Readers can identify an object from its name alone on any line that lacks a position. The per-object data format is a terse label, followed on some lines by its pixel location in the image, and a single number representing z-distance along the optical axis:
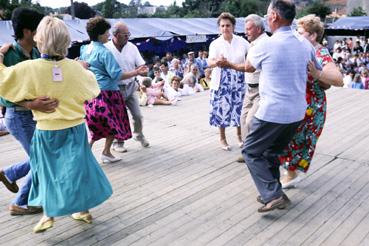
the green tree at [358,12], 42.09
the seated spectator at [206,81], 10.15
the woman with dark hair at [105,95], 3.63
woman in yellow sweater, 2.31
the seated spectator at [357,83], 10.51
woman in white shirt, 4.13
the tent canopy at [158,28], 13.57
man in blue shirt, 2.59
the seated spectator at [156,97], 7.21
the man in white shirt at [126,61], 4.04
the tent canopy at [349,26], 23.33
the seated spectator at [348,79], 10.81
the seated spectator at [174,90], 7.47
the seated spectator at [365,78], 10.57
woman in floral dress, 2.92
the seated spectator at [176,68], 10.84
